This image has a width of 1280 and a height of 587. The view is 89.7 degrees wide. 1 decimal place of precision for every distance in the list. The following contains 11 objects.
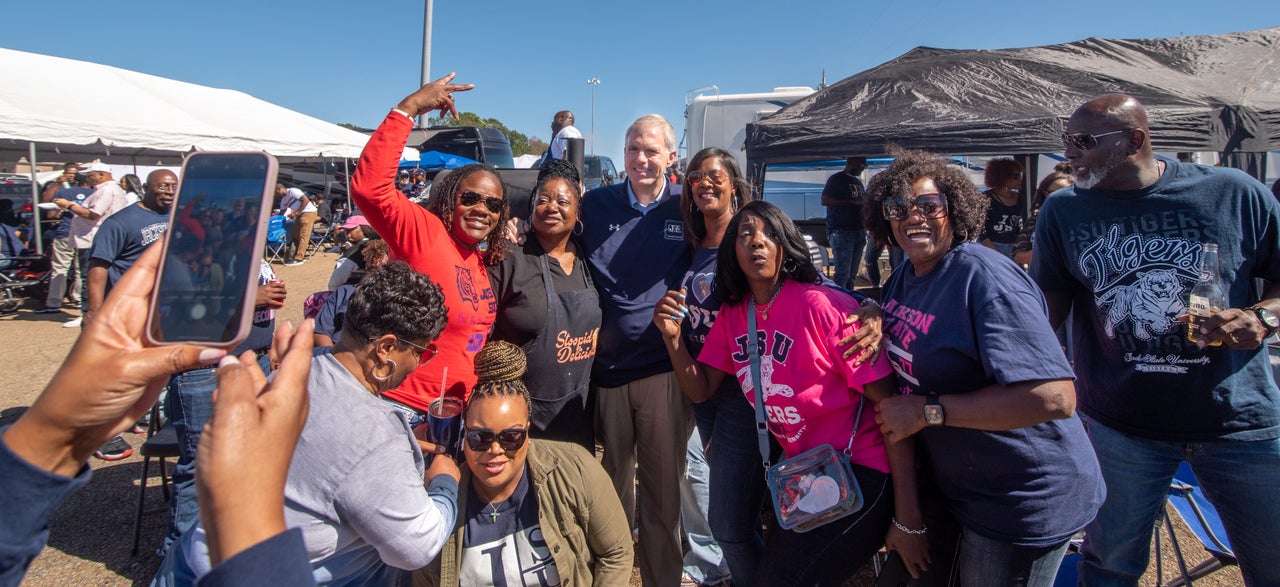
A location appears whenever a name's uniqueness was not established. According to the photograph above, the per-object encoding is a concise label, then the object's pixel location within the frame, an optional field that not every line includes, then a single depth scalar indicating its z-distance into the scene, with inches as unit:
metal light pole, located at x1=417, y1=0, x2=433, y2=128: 538.0
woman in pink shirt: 80.7
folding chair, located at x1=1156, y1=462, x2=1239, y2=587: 104.0
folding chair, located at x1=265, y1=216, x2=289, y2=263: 523.6
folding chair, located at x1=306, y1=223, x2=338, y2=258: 611.5
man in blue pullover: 111.0
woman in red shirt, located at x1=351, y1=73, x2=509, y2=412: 91.3
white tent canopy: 375.6
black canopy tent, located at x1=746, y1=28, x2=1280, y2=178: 190.2
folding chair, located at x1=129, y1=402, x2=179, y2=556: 131.4
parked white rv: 481.4
